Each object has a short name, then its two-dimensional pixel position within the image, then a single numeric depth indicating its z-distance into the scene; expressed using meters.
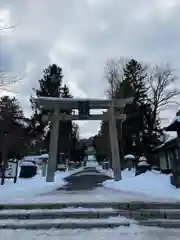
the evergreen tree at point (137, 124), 39.10
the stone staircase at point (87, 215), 7.28
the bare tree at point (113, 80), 37.59
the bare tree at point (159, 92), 40.13
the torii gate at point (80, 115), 19.28
